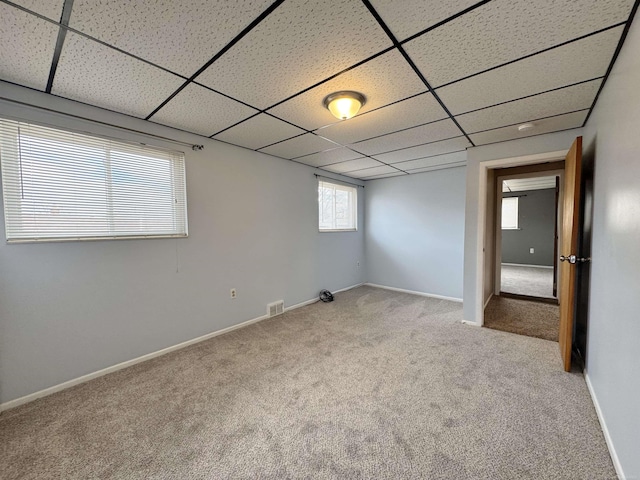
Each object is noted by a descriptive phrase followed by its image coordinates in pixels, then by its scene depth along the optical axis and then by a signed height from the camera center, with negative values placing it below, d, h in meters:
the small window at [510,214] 7.96 +0.37
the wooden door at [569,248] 2.07 -0.20
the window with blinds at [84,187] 1.85 +0.38
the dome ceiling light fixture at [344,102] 1.90 +0.96
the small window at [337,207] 4.59 +0.41
